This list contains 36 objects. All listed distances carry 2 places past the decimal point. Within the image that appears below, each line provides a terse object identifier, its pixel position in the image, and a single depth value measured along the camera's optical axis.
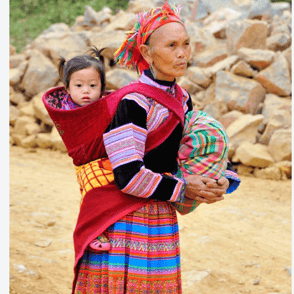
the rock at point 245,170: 7.31
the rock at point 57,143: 8.86
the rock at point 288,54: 8.67
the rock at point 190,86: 8.97
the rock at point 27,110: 9.96
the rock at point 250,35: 9.20
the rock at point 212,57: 9.59
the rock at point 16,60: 11.12
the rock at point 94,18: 12.38
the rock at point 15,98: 10.39
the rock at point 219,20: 10.88
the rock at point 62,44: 10.52
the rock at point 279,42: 9.26
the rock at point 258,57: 8.56
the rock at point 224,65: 8.91
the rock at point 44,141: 9.10
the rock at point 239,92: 8.29
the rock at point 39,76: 10.21
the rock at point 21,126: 9.59
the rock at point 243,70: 8.54
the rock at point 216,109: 8.24
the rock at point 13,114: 9.84
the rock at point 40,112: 9.55
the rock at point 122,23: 11.05
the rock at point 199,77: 9.09
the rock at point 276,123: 7.54
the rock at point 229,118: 8.09
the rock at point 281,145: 7.02
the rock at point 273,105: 7.90
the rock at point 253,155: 7.11
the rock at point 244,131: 7.60
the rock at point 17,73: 10.42
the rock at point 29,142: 9.20
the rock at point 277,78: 8.28
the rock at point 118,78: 9.22
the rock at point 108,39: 9.88
